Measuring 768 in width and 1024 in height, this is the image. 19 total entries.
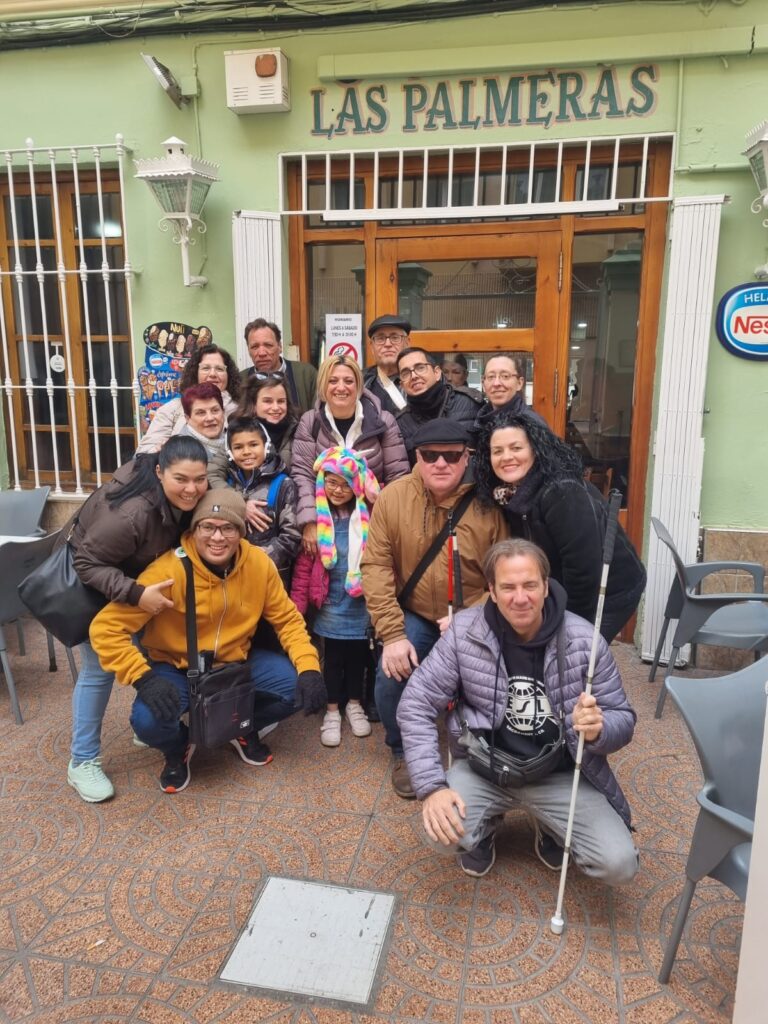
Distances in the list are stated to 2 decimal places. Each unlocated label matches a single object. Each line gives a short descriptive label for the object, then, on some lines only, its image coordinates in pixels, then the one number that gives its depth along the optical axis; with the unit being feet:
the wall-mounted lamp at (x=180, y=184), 14.28
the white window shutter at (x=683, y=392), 13.73
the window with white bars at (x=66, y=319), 16.44
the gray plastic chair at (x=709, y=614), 12.60
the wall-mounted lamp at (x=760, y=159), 12.61
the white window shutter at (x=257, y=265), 15.06
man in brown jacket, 9.87
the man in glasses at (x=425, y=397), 11.95
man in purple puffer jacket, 7.89
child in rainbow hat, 11.46
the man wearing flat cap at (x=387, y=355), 13.04
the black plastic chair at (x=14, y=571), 12.32
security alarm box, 14.57
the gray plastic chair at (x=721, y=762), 6.56
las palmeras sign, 13.97
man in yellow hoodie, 9.58
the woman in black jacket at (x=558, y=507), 9.12
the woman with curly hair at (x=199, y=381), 12.53
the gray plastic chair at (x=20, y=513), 15.48
